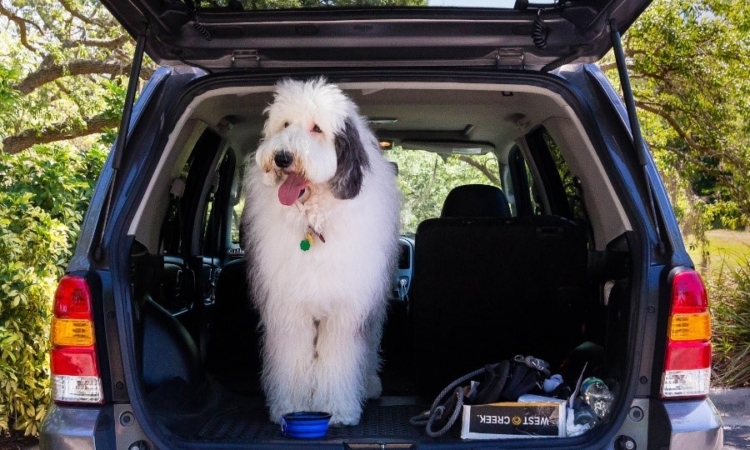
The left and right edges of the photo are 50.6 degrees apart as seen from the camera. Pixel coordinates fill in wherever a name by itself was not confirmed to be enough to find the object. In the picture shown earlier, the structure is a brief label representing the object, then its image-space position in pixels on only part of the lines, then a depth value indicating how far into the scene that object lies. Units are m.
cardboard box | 2.91
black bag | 3.17
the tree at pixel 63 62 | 10.25
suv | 2.72
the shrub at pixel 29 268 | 5.16
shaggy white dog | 3.28
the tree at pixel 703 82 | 8.69
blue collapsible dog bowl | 3.13
